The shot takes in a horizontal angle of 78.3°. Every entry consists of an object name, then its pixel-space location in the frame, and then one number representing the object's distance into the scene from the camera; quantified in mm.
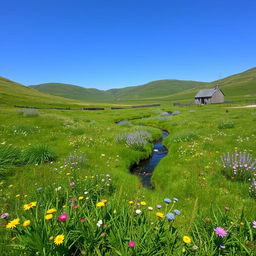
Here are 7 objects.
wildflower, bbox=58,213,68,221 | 2474
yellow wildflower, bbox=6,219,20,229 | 2385
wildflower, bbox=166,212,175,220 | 2602
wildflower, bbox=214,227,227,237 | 2492
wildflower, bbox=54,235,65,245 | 2245
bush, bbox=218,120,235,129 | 19053
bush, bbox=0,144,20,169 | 7550
